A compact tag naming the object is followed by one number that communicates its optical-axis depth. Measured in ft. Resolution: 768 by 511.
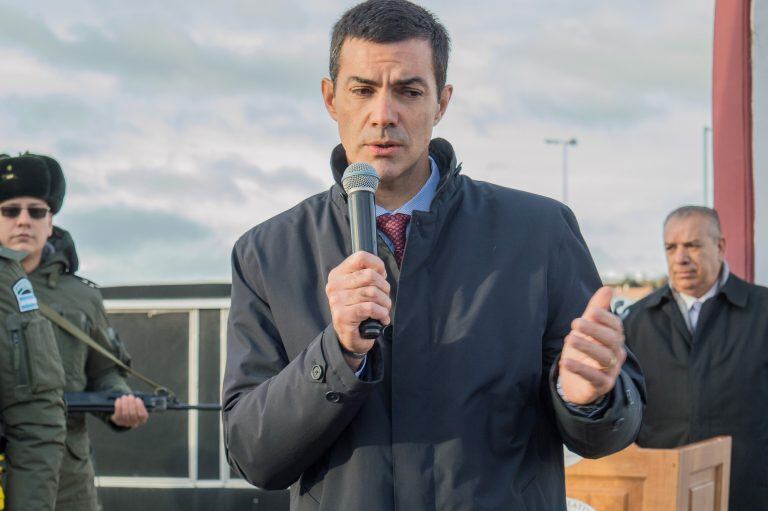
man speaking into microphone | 13.44
